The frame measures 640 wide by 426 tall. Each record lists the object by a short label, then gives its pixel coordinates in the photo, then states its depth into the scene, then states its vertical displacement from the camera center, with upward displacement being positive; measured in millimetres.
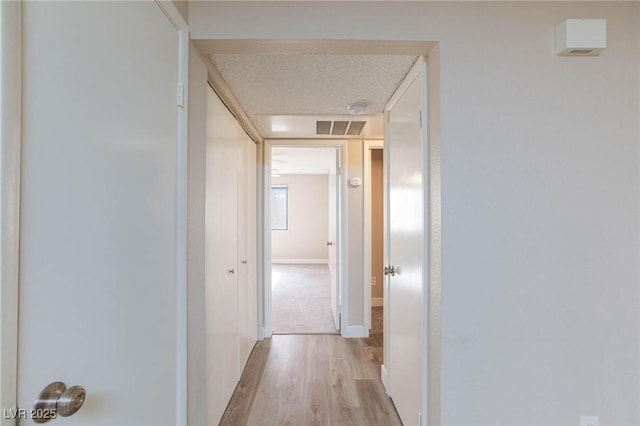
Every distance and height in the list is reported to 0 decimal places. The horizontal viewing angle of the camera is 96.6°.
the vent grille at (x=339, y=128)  2600 +853
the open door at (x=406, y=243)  1474 -163
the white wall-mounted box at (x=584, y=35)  1172 +752
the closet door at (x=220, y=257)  1555 -256
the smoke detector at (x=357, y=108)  2090 +818
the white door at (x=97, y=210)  616 +13
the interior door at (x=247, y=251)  2303 -318
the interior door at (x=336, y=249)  3312 -411
